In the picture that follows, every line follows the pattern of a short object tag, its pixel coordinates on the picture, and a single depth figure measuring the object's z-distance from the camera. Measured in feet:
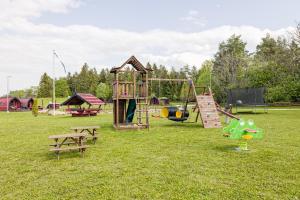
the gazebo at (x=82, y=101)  82.89
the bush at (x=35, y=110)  85.66
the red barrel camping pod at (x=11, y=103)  135.17
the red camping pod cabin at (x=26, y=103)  143.13
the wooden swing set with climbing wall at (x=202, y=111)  44.45
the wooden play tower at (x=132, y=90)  42.11
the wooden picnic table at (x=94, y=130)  28.32
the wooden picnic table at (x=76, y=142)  22.58
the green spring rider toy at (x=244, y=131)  24.41
